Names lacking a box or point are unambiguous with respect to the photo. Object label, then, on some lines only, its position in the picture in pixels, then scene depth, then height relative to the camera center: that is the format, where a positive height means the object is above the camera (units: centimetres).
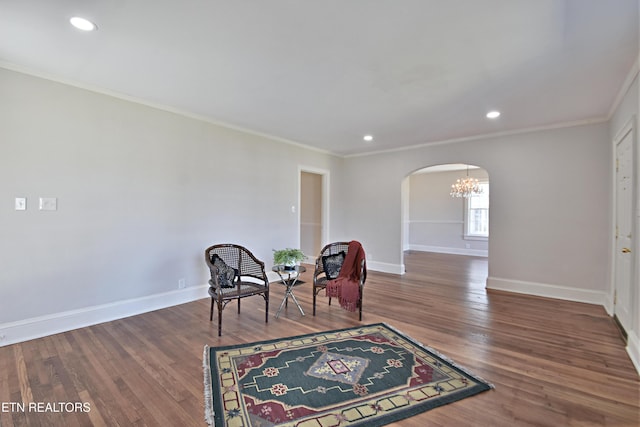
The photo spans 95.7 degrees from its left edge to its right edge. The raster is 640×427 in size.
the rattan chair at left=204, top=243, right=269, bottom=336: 313 -71
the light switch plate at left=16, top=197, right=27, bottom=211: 276 +8
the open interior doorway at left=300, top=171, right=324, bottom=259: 691 +5
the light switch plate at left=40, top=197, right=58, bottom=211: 288 +8
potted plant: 349 -51
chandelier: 755 +83
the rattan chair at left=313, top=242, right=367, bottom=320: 352 -67
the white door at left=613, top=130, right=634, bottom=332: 286 -14
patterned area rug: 181 -123
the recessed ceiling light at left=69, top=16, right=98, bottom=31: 202 +135
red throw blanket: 342 -79
